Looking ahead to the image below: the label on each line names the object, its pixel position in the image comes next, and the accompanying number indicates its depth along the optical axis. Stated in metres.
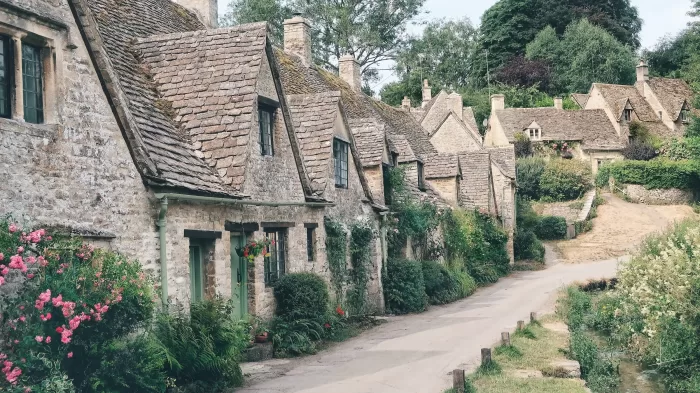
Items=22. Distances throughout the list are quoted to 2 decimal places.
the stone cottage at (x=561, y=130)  61.22
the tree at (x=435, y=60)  71.06
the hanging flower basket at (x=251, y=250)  15.00
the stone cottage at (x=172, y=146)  10.08
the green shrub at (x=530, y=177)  56.06
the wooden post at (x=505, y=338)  15.56
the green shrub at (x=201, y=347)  11.27
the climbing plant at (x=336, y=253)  19.50
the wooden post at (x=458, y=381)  11.05
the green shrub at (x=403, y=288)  23.86
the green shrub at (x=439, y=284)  26.81
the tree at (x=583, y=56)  75.19
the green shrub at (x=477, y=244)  32.22
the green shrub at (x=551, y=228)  48.69
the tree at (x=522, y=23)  81.00
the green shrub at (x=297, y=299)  16.41
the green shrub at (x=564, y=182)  55.47
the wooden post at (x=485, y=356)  13.09
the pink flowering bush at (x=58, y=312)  8.38
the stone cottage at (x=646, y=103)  64.75
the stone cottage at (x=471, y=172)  35.12
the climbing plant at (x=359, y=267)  21.05
